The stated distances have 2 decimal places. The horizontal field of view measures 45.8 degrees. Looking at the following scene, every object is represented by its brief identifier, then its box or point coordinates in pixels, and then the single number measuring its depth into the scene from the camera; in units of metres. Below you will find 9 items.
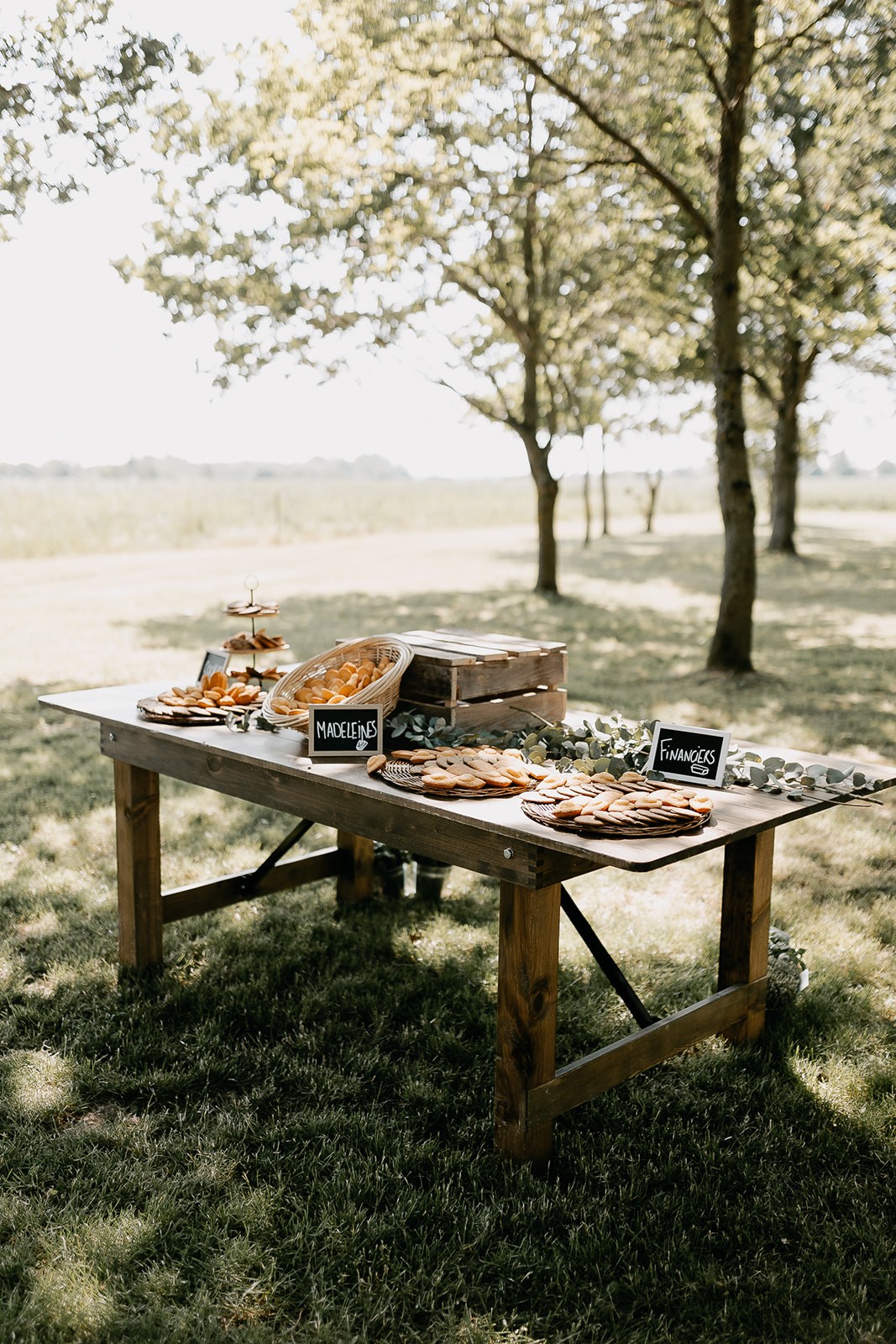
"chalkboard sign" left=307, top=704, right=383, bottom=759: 2.69
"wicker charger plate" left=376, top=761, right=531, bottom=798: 2.39
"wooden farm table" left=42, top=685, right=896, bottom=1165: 2.25
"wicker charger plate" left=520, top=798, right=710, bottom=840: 2.10
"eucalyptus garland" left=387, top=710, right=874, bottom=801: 2.54
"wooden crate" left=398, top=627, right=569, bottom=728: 2.91
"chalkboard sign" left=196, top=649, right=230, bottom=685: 3.50
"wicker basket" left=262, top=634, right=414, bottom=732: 2.77
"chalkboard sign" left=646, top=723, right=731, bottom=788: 2.53
